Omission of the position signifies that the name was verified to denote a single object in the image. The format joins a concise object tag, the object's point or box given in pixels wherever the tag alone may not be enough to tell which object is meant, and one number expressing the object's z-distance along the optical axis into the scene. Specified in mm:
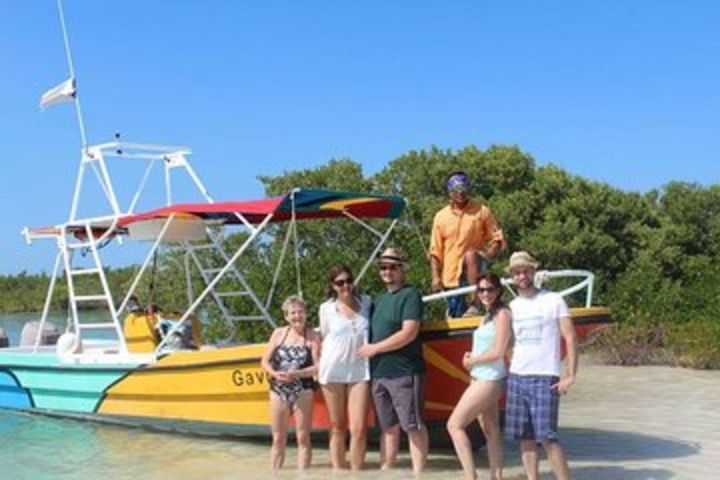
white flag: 12984
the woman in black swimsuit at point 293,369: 8133
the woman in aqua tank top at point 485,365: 6953
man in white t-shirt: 6629
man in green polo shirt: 7660
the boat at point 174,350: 8570
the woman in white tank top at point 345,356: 7938
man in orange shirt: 8453
